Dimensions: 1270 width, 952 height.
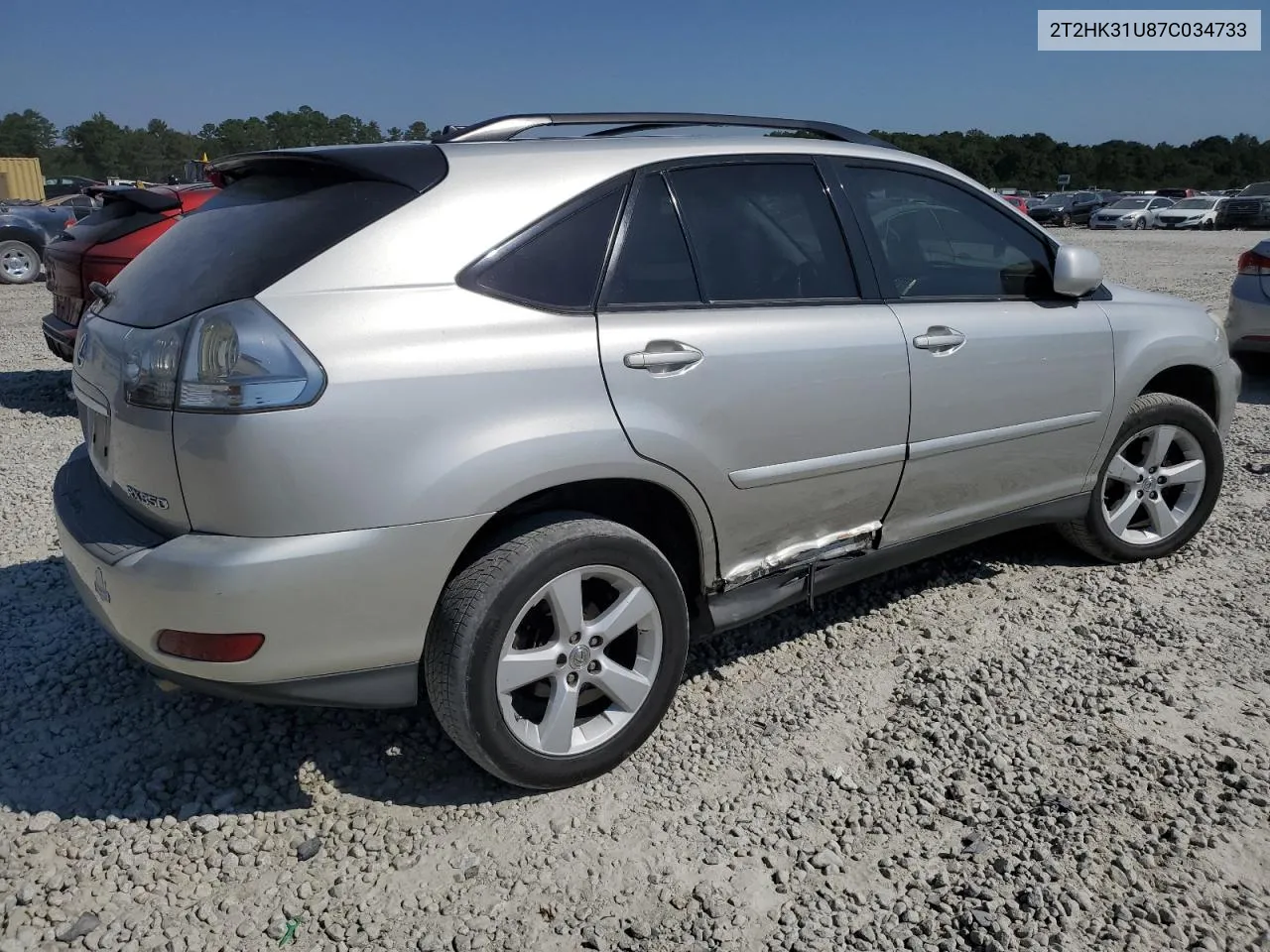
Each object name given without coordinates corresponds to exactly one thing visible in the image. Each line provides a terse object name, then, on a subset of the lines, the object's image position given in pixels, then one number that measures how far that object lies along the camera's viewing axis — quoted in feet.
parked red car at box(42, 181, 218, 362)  21.43
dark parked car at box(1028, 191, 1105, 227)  133.59
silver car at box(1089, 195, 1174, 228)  119.34
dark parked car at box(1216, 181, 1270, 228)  112.27
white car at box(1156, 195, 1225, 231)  115.85
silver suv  7.46
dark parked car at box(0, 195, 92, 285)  49.52
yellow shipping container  107.65
